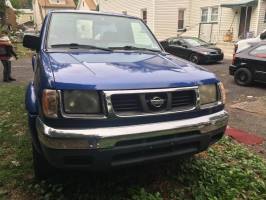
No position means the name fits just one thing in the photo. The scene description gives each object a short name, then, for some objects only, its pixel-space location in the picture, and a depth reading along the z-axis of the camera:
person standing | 7.10
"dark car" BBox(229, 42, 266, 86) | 6.45
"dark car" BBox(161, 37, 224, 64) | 10.72
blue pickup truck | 1.79
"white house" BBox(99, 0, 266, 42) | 13.93
